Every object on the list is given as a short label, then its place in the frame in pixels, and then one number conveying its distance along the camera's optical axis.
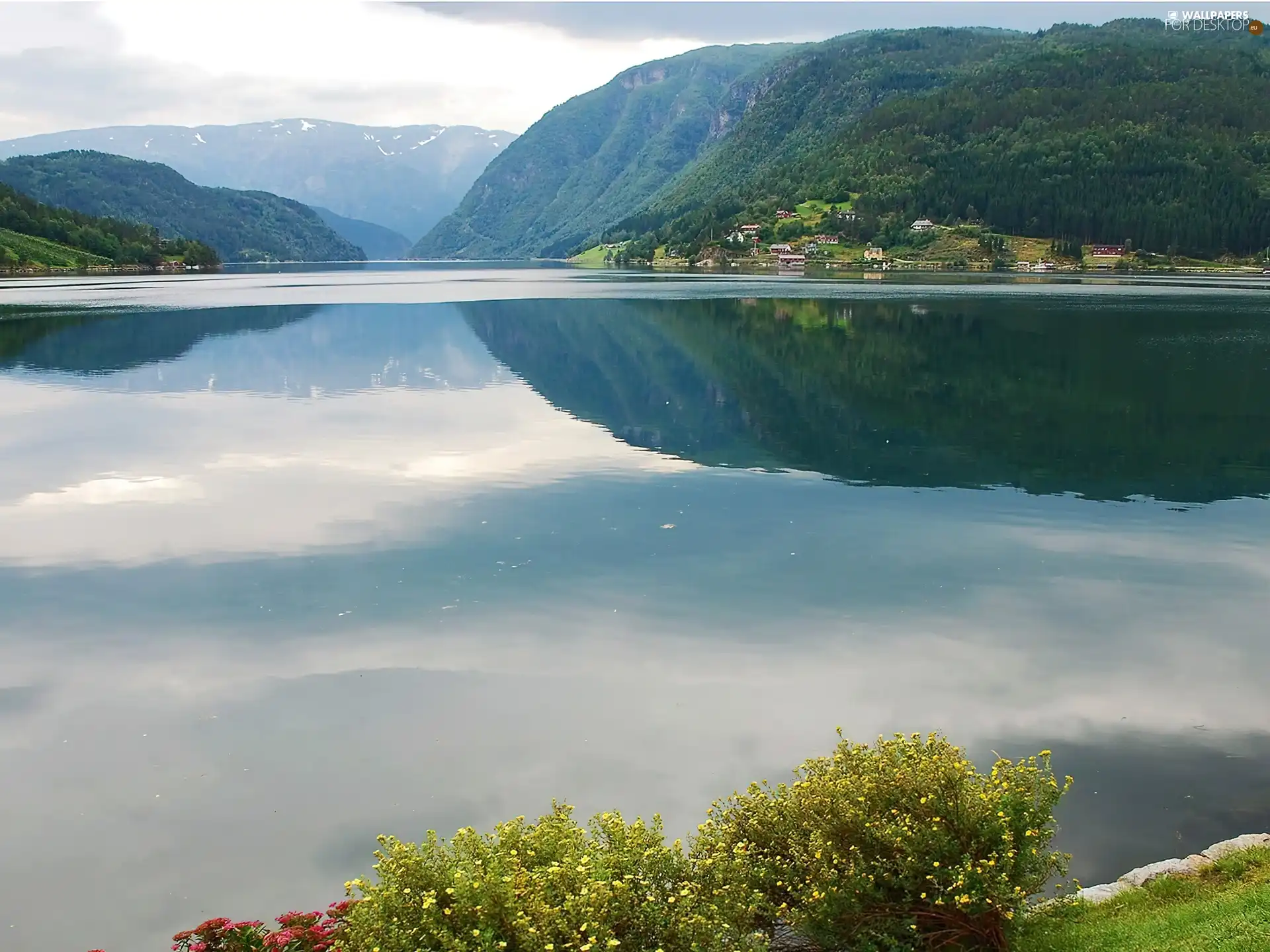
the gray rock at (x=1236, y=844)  12.83
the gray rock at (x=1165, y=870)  12.39
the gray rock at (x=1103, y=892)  12.01
